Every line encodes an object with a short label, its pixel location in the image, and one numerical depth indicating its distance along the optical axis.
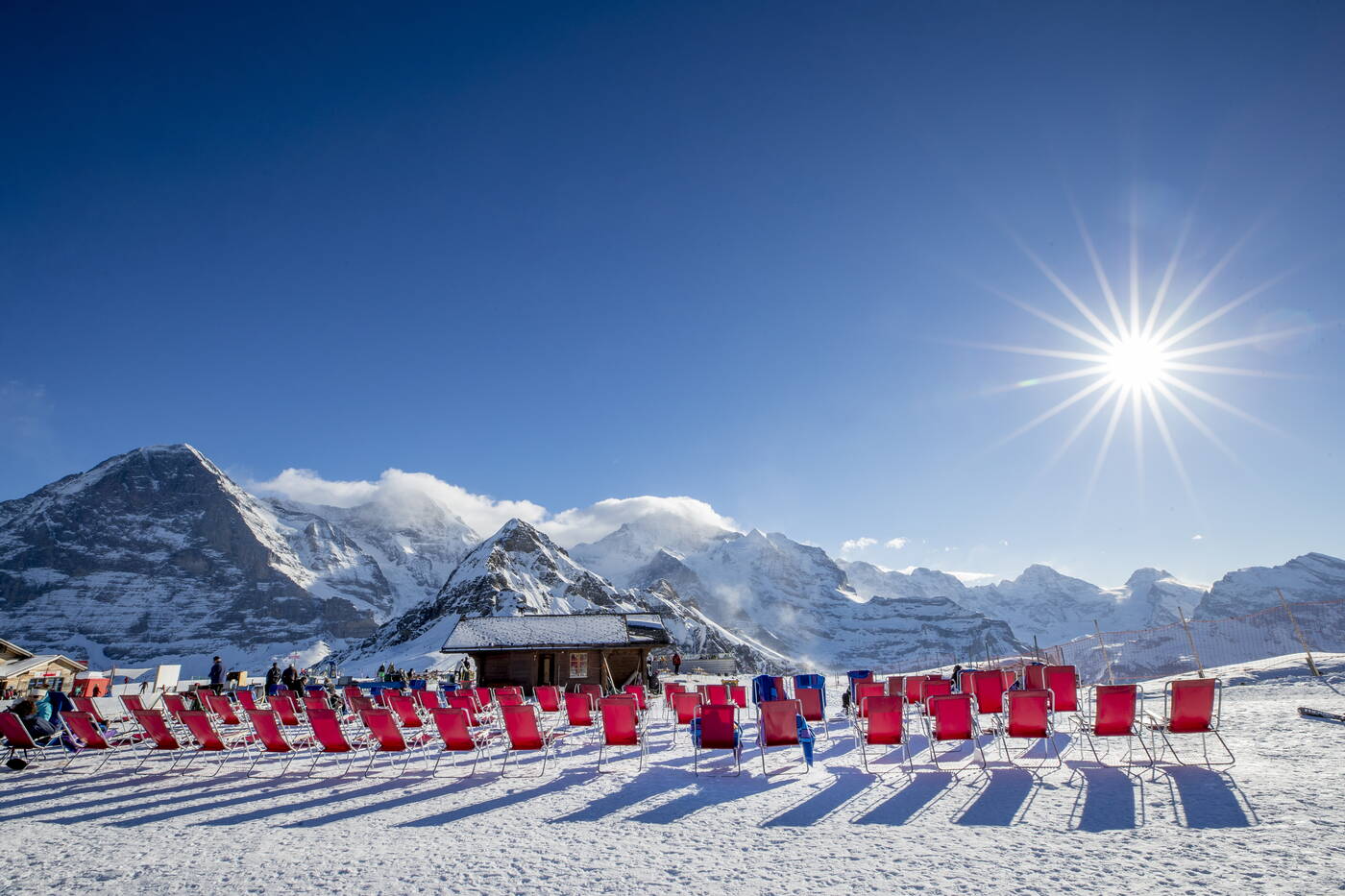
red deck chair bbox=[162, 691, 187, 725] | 9.89
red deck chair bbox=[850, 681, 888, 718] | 11.01
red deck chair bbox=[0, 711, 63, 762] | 9.49
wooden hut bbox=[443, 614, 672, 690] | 29.75
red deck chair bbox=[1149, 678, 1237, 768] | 7.83
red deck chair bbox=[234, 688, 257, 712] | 12.29
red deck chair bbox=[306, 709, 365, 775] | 8.65
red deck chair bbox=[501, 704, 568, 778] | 8.76
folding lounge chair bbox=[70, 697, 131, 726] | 10.78
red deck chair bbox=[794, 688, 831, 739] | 11.87
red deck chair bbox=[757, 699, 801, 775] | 8.71
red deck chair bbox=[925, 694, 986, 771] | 8.34
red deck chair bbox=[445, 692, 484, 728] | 10.80
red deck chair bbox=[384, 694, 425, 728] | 10.83
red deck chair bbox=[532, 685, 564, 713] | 13.74
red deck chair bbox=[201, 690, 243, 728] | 11.74
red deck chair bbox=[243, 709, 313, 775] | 8.66
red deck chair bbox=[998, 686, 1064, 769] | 8.12
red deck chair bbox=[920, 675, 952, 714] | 12.08
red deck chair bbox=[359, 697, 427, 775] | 8.65
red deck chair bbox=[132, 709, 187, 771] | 9.19
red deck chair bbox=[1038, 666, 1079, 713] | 10.23
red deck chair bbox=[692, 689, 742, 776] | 8.69
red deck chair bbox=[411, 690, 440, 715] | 13.05
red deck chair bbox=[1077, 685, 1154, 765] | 7.92
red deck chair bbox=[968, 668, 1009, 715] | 9.69
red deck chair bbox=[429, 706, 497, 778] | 8.57
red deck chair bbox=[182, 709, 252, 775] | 8.94
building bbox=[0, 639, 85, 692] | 31.48
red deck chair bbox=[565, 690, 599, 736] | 10.93
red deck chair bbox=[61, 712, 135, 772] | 9.48
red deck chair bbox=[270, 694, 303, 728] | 11.12
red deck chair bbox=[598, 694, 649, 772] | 9.16
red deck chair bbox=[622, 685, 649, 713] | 12.39
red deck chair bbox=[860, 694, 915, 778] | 8.41
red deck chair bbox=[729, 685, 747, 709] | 16.45
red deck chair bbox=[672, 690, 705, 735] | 12.31
